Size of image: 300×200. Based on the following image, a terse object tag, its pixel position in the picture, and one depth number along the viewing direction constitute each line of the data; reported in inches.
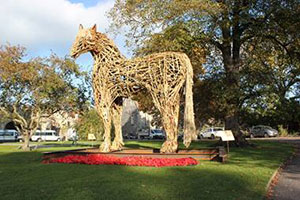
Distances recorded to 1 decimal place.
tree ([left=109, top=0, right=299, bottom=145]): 611.8
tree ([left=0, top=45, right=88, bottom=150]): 780.0
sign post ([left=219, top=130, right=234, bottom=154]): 497.4
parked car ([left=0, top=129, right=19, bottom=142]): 1701.5
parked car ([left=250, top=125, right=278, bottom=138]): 1466.5
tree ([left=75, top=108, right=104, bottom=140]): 1376.7
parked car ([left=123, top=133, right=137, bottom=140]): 2088.5
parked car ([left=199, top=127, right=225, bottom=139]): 1544.0
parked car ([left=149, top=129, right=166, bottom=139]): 1762.1
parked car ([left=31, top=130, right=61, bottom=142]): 1790.1
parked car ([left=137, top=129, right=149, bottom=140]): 1895.8
